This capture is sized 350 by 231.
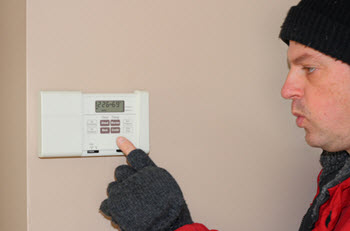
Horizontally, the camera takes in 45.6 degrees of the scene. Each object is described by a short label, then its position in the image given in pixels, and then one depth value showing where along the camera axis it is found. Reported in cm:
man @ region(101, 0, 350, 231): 82
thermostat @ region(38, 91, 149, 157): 81
